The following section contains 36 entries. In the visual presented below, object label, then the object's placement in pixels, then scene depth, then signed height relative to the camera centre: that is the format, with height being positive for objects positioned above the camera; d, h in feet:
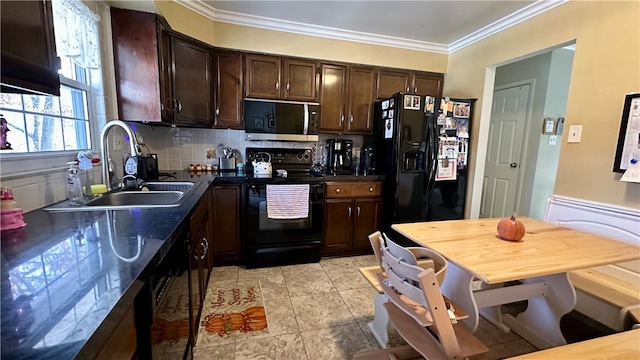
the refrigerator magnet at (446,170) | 9.43 -0.78
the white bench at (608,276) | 4.98 -2.70
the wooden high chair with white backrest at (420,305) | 3.48 -2.29
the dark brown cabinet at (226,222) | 8.32 -2.55
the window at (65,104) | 4.04 +0.54
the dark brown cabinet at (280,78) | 9.16 +2.23
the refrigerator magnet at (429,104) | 9.05 +1.44
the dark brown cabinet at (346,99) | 9.94 +1.71
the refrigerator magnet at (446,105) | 9.17 +1.43
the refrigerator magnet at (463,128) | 9.46 +0.71
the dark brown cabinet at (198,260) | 4.67 -2.38
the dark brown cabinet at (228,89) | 8.88 +1.71
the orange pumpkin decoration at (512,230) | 4.77 -1.42
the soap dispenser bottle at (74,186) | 4.41 -0.83
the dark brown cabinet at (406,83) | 10.44 +2.52
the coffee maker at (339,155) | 10.60 -0.43
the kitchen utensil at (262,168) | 9.05 -0.88
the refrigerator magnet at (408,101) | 8.92 +1.48
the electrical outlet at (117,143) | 6.79 -0.15
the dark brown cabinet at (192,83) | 7.75 +1.71
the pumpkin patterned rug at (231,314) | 5.74 -4.07
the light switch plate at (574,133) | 6.70 +0.47
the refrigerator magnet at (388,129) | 9.36 +0.59
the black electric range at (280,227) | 8.48 -2.76
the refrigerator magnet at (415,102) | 8.98 +1.48
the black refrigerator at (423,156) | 9.09 -0.32
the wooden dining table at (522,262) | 3.95 -1.65
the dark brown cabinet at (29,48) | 2.36 +0.83
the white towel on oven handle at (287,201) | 8.49 -1.85
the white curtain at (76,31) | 4.61 +1.90
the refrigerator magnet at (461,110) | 9.34 +1.34
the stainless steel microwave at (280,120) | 9.05 +0.76
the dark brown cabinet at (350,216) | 9.34 -2.52
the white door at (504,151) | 11.35 -0.05
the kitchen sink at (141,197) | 4.25 -1.17
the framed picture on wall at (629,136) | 5.62 +0.37
